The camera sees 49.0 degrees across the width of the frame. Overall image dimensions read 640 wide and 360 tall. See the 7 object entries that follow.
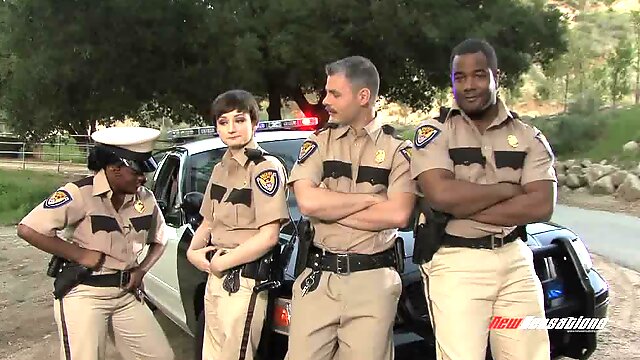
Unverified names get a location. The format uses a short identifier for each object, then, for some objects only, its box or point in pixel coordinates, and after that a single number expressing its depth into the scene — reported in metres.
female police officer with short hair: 3.14
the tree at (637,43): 29.69
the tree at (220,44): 16.66
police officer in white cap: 3.17
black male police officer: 2.80
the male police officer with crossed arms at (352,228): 2.95
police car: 3.39
